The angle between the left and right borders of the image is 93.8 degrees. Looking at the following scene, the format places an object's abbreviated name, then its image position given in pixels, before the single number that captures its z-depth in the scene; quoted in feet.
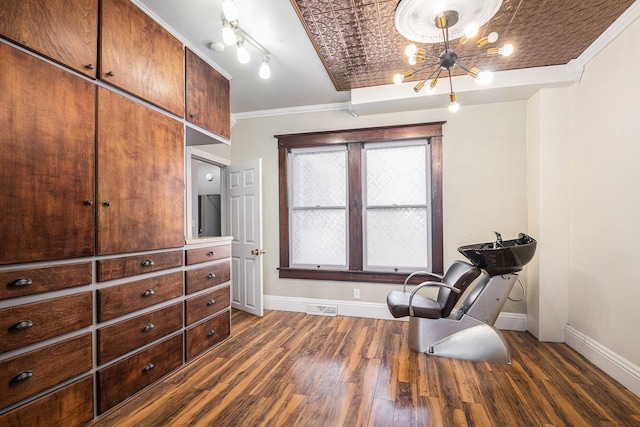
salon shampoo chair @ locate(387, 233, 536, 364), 8.25
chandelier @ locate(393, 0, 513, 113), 5.86
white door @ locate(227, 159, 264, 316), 11.99
